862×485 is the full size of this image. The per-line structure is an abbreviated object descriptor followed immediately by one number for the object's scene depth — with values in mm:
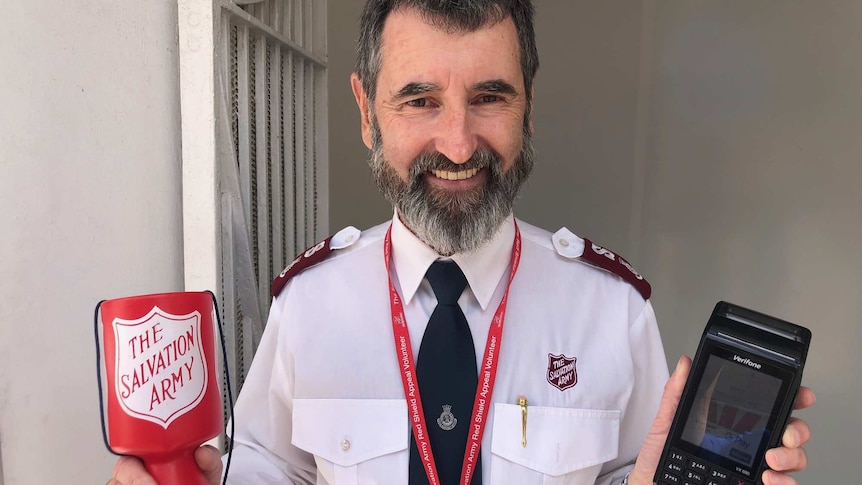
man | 760
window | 1046
